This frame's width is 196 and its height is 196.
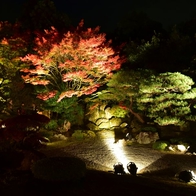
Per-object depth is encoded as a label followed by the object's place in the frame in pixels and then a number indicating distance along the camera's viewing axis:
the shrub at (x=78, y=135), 14.92
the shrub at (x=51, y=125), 15.79
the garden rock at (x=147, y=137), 14.20
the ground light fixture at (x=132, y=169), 9.97
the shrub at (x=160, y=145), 13.18
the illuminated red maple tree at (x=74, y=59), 15.02
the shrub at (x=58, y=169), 7.15
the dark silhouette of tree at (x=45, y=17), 21.75
